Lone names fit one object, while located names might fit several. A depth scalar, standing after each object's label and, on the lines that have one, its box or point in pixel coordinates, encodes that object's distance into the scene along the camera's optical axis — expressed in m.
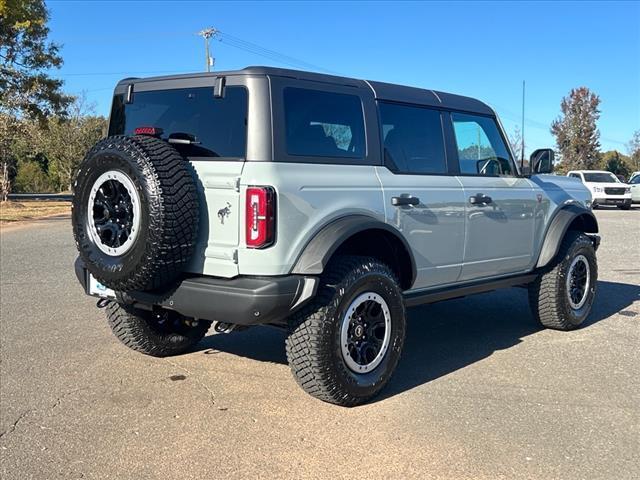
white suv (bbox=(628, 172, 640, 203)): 28.77
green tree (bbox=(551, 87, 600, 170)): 54.75
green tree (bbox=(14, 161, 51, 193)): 56.25
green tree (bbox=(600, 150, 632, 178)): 57.34
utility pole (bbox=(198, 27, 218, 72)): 41.22
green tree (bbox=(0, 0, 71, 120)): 23.77
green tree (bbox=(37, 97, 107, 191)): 43.78
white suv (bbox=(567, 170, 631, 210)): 26.91
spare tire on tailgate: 3.67
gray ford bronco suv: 3.72
